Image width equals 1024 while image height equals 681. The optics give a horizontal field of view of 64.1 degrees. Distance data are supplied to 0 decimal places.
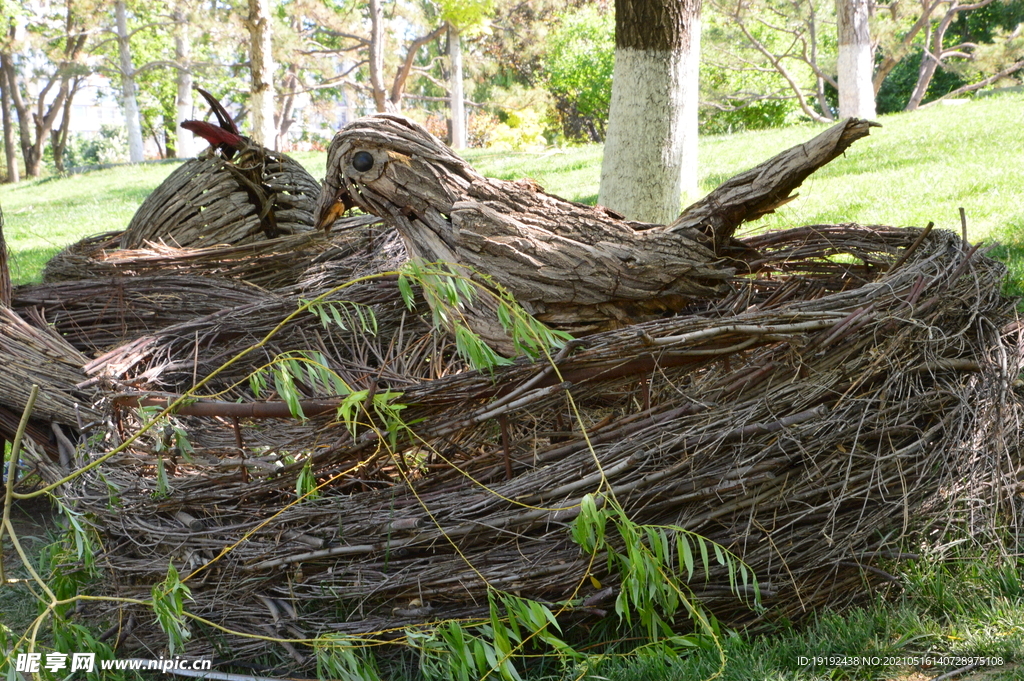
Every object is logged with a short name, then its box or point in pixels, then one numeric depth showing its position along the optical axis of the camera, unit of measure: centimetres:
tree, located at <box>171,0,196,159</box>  2384
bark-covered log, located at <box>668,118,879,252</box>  295
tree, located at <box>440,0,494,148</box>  1869
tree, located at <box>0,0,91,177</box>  2542
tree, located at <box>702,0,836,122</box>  2009
